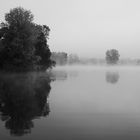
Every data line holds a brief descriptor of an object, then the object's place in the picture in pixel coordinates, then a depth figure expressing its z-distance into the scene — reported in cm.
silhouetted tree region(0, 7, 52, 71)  6047
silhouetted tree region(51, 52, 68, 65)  17302
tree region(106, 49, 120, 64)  19212
